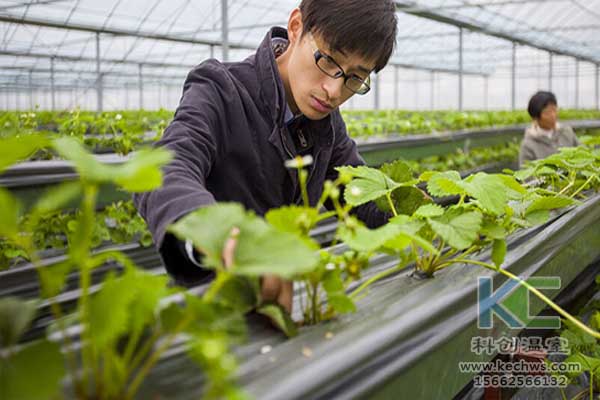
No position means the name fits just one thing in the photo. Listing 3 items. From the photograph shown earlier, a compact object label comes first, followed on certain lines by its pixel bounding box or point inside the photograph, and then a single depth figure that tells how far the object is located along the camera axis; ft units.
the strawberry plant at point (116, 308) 1.58
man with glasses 3.13
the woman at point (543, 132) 14.06
